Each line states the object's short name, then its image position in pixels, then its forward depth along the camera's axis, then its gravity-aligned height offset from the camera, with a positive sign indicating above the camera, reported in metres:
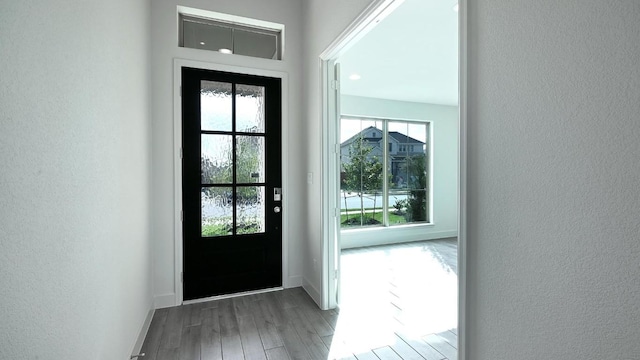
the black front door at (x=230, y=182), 2.79 -0.01
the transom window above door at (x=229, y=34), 2.88 +1.52
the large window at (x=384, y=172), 5.41 +0.16
